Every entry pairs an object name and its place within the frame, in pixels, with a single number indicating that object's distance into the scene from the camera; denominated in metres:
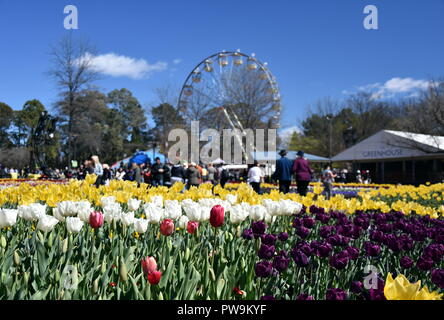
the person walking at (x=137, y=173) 12.19
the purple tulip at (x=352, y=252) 2.05
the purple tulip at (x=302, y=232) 2.54
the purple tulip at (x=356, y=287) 1.52
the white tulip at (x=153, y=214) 2.46
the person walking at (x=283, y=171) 9.88
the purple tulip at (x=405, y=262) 1.95
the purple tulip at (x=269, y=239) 2.16
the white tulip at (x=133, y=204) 2.89
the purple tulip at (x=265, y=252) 1.94
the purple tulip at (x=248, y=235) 2.40
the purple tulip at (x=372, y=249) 2.14
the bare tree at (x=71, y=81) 23.38
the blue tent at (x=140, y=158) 21.09
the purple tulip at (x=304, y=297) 1.32
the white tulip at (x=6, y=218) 2.15
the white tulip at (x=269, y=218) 2.96
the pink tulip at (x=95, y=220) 2.23
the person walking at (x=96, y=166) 10.45
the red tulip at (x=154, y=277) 1.41
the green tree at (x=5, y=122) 49.47
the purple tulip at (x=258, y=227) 2.25
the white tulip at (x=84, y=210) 2.46
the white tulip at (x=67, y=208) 2.54
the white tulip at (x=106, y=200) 2.98
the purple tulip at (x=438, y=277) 1.49
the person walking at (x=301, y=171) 9.47
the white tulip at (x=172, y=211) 2.64
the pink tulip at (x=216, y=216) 2.17
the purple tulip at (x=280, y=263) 1.82
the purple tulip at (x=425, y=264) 1.93
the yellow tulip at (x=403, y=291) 1.10
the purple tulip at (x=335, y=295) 1.30
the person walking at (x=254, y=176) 11.34
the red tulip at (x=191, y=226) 2.26
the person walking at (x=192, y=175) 11.92
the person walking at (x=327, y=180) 12.88
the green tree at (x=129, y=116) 63.74
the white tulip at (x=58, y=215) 2.56
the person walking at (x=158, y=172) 13.78
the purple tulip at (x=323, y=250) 2.04
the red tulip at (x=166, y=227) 2.15
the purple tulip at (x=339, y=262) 1.87
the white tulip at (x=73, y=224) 2.18
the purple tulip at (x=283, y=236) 2.40
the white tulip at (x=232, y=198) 3.61
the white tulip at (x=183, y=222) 2.64
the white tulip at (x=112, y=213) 2.44
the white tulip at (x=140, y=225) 2.24
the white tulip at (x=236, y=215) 2.52
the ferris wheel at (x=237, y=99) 29.97
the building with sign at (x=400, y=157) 25.53
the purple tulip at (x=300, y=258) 1.89
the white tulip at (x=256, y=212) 2.68
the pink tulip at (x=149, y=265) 1.46
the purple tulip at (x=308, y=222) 2.75
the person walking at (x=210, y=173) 15.84
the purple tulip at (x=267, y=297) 1.32
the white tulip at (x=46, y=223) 2.18
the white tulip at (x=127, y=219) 2.32
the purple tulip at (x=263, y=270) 1.64
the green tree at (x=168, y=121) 38.64
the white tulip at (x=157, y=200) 3.33
